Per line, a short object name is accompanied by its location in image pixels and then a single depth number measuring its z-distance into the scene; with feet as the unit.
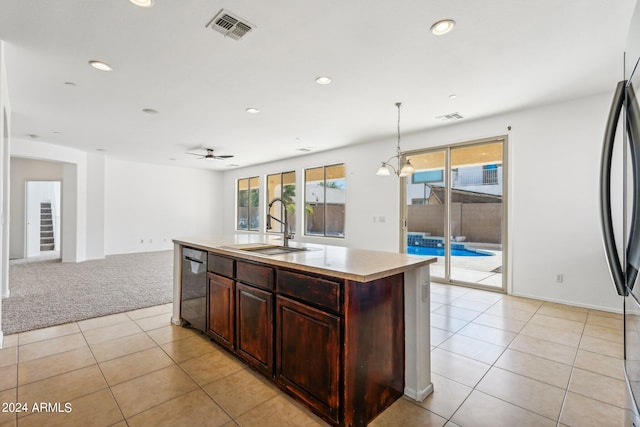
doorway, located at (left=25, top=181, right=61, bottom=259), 25.69
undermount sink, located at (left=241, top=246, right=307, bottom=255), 8.66
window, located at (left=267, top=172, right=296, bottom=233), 27.27
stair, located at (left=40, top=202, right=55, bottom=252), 29.37
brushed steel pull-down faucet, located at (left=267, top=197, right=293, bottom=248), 9.12
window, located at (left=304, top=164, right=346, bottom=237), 23.29
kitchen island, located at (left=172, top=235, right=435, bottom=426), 5.19
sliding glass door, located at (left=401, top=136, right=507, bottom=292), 15.25
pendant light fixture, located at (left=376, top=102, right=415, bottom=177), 12.97
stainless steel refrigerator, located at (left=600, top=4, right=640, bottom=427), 2.94
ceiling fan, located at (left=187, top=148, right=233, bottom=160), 22.49
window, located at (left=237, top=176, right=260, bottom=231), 31.99
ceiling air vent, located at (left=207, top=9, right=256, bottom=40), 7.43
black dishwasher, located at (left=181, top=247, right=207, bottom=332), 9.23
